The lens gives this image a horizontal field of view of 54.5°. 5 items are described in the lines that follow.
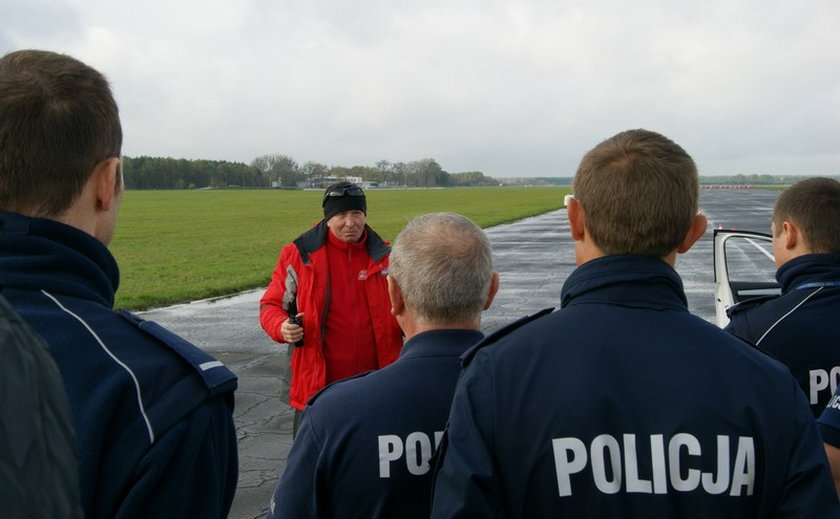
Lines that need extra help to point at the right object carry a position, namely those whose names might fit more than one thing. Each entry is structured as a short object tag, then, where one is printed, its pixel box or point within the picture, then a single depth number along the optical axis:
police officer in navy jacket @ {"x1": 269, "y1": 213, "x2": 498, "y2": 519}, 2.26
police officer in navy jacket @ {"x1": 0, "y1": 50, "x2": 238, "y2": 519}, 1.56
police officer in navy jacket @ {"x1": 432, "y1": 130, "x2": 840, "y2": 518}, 1.76
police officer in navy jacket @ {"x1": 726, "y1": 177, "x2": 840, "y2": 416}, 2.99
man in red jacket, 4.74
